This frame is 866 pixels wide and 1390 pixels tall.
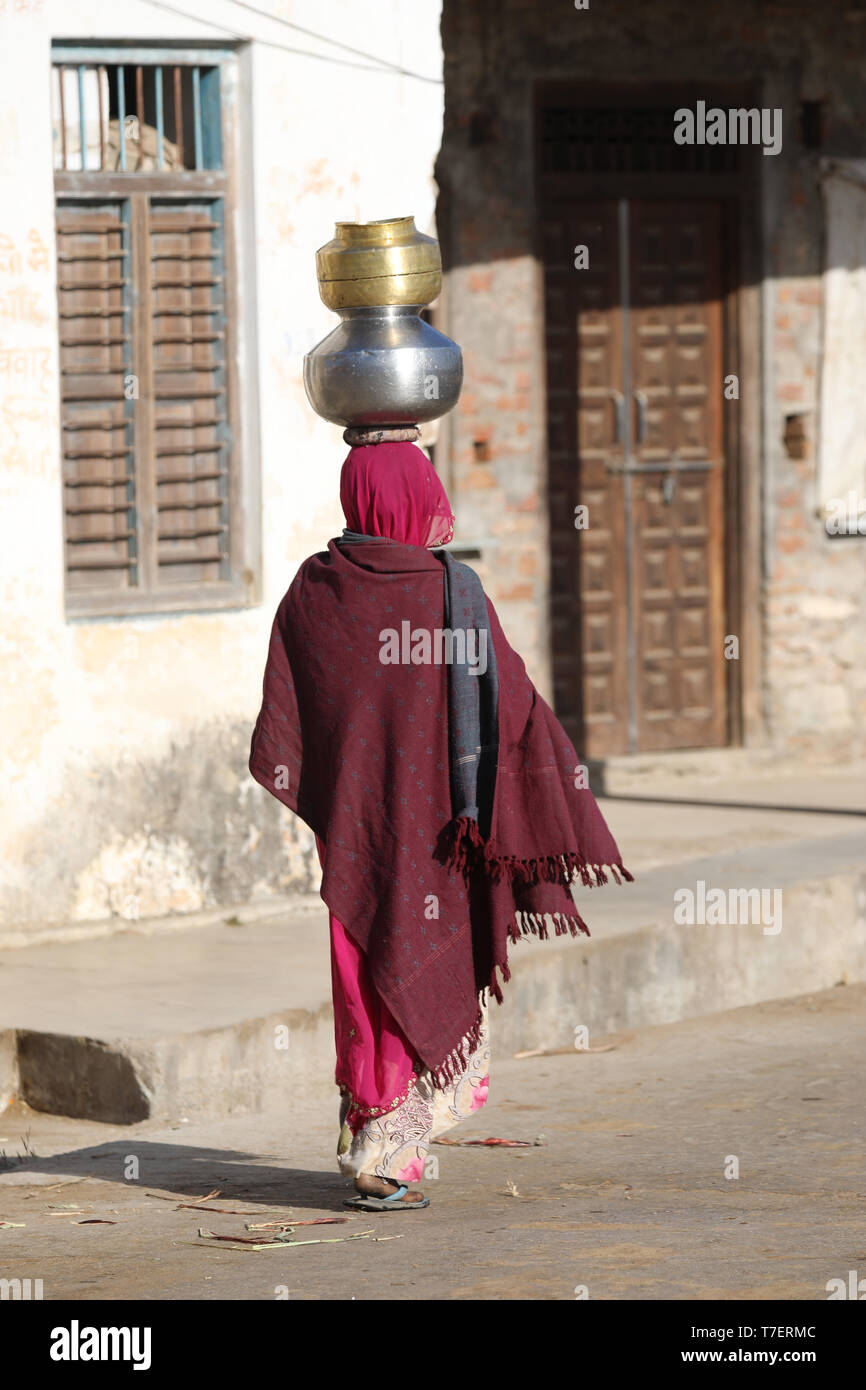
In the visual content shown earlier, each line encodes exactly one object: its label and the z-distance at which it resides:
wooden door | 20.94
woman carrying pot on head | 9.48
